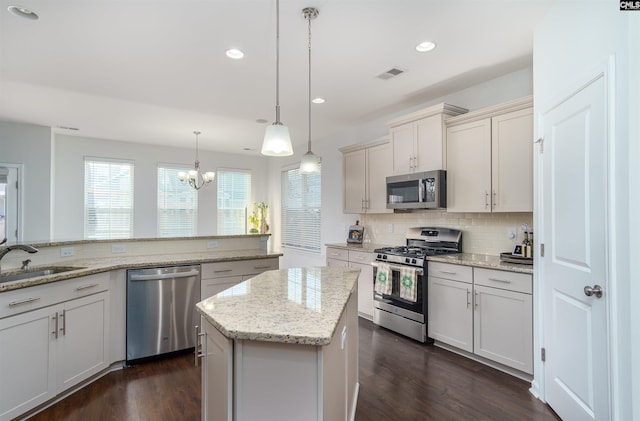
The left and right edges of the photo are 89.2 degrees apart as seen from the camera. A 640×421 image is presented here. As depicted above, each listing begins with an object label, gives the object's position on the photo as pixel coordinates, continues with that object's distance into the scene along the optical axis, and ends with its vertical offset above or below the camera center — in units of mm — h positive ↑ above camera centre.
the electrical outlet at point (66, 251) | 2961 -360
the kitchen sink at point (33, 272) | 2482 -485
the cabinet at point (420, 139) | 3512 +862
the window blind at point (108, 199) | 6039 +267
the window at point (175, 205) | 6695 +166
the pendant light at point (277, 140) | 1994 +452
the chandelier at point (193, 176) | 5928 +689
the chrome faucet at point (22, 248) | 2412 -268
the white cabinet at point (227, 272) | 3295 -632
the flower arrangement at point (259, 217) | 7000 -94
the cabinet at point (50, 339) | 2088 -918
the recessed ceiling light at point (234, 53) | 2779 +1396
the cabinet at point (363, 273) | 4133 -763
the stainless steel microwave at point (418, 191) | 3506 +264
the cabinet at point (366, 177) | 4340 +523
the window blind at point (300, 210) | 6250 +60
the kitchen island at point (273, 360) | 1246 -594
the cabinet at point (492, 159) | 2854 +524
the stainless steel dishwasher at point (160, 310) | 2955 -915
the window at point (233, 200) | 7405 +305
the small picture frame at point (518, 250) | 2797 -319
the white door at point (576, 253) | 1710 -236
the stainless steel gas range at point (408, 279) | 3408 -734
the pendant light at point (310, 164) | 2521 +389
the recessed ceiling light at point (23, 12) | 2203 +1391
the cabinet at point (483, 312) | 2623 -889
